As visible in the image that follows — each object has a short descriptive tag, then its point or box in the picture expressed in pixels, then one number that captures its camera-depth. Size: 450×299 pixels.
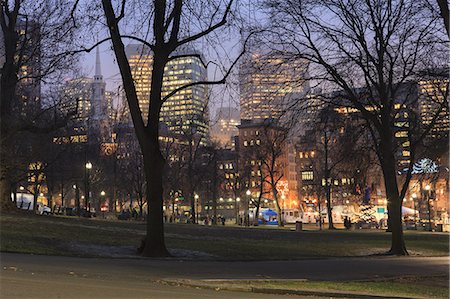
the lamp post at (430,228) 60.71
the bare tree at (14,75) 28.86
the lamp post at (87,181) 56.59
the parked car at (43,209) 64.90
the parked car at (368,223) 68.31
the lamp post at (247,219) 71.20
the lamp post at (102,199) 89.66
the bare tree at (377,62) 25.69
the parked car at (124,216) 57.38
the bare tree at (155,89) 18.33
